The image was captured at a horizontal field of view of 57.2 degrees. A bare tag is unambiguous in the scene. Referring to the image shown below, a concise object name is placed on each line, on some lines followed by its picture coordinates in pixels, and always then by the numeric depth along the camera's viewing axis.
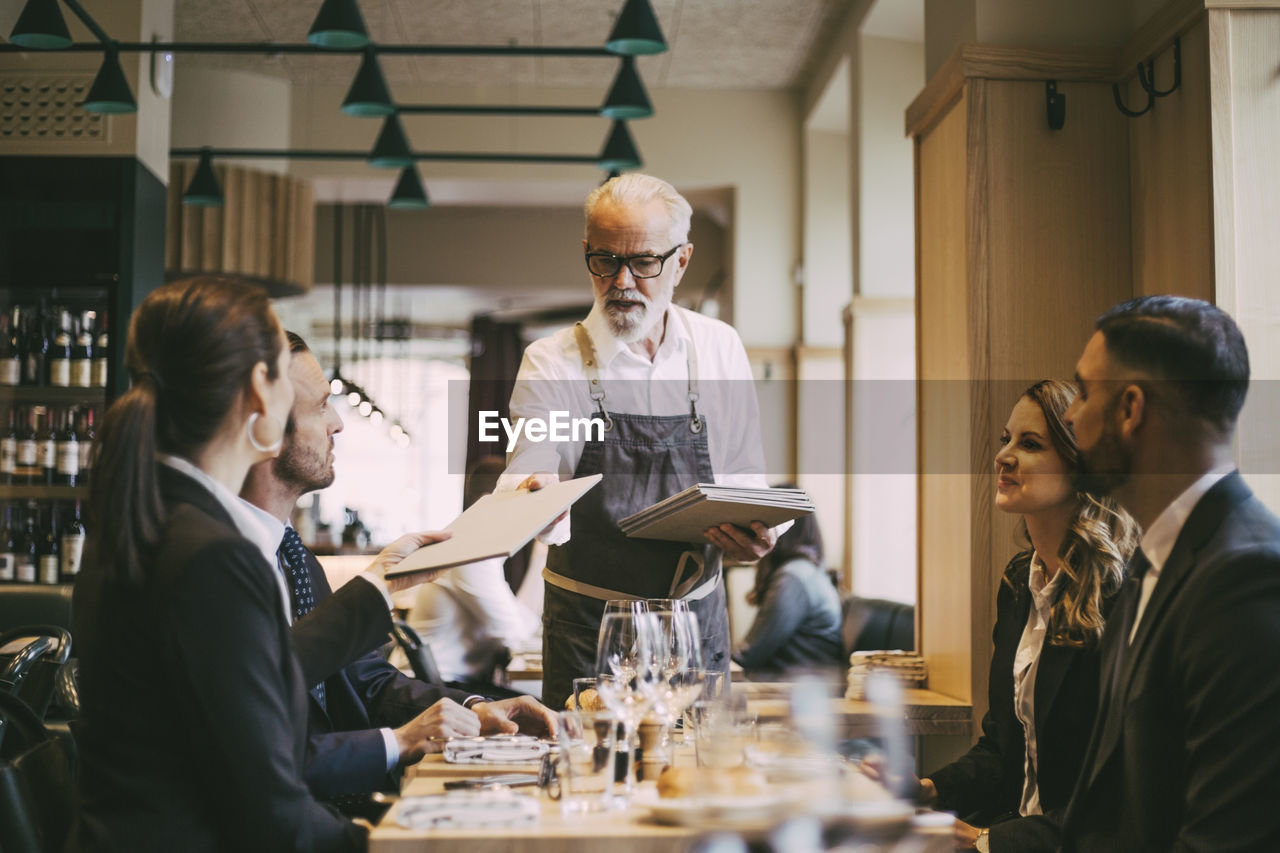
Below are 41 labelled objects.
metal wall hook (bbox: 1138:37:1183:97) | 2.96
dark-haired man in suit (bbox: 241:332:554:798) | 1.83
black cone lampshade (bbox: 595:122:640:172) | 5.71
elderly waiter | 2.54
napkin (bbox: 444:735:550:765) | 1.74
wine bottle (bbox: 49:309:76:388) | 5.30
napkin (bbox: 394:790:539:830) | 1.33
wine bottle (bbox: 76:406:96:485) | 5.37
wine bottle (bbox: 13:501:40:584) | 5.31
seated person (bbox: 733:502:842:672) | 4.80
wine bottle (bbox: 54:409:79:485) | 5.36
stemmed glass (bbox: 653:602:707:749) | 1.67
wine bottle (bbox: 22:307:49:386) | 5.31
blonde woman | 2.08
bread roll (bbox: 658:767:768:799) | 1.14
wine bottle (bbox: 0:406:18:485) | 5.32
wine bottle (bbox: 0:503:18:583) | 5.32
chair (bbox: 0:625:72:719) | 2.27
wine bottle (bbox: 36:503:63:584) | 5.40
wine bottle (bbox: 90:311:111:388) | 5.32
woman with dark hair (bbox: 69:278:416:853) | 1.34
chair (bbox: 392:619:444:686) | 3.79
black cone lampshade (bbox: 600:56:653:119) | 4.91
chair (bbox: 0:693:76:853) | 1.44
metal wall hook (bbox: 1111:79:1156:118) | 3.13
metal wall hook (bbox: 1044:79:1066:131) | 3.28
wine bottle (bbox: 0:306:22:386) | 5.25
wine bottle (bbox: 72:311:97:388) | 5.30
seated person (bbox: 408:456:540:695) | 4.47
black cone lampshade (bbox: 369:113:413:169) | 5.55
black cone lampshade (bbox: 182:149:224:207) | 6.11
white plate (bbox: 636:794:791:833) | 1.05
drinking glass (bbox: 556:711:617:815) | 1.43
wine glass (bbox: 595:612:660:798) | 1.62
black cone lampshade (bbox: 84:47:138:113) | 4.66
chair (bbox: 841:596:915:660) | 4.57
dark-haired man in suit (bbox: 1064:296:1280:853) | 1.33
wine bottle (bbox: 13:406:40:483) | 5.33
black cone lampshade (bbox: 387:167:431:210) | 6.37
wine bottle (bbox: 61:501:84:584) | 5.36
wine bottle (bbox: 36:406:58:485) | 5.36
